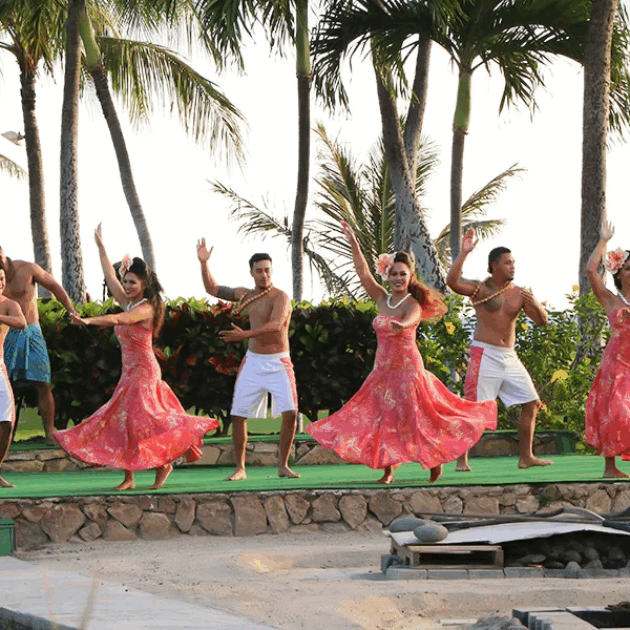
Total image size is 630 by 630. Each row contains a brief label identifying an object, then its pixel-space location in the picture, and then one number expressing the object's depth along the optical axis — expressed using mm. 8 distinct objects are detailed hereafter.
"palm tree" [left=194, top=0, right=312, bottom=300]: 25515
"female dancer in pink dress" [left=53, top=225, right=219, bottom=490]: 15602
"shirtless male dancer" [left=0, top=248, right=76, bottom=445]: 18400
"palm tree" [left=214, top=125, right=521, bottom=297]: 54948
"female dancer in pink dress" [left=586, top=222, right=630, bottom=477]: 16295
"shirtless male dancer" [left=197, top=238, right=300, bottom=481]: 16455
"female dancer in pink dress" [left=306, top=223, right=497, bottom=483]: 15722
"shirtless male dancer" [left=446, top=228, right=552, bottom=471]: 17215
